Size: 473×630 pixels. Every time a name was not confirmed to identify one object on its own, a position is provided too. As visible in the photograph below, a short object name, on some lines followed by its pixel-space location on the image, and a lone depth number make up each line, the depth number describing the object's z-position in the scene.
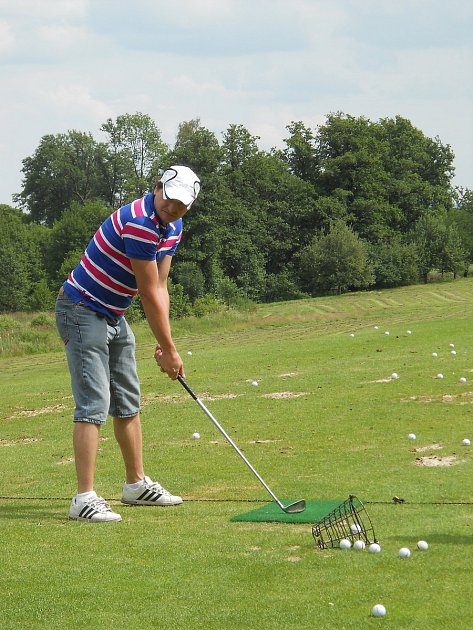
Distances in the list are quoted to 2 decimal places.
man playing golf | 6.38
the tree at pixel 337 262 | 66.38
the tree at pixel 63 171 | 91.25
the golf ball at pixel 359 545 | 5.45
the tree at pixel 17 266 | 72.17
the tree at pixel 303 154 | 79.62
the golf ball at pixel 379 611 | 4.29
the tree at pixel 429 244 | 69.44
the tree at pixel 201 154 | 72.12
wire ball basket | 5.61
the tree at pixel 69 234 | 74.62
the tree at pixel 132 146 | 88.00
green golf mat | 6.36
